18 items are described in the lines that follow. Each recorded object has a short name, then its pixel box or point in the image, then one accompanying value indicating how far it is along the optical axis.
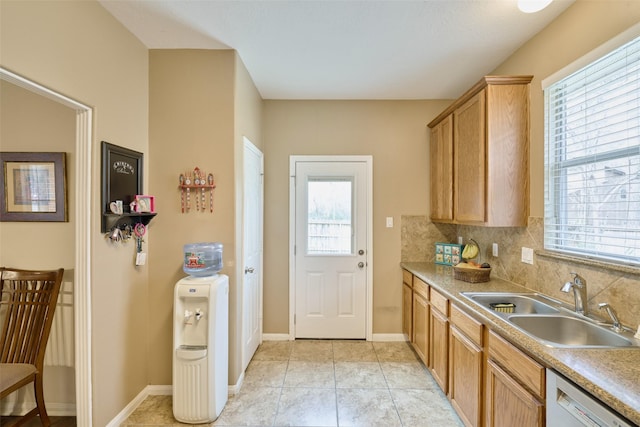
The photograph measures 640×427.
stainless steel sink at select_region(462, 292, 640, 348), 1.36
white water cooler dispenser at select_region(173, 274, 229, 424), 1.92
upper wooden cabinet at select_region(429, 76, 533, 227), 2.08
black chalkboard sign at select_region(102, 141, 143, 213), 1.82
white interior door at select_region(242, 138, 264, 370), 2.52
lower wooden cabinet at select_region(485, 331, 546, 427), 1.21
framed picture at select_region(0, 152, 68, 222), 1.93
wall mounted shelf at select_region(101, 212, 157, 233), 1.82
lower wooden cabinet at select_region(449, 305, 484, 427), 1.66
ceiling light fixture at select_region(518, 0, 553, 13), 1.55
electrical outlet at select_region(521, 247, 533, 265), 2.05
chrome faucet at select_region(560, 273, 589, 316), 1.55
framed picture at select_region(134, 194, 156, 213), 2.04
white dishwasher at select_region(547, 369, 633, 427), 0.92
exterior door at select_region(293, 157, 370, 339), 3.22
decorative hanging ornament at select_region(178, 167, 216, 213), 2.22
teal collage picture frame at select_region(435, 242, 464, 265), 2.91
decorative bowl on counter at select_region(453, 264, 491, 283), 2.28
